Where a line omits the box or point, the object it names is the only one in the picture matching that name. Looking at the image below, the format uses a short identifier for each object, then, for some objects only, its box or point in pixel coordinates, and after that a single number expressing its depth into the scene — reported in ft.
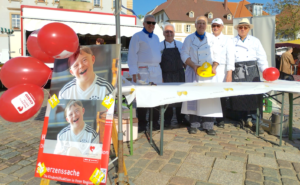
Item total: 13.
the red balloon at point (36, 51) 7.48
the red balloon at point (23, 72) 6.97
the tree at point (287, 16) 70.64
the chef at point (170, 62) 13.67
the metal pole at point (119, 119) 7.18
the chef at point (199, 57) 12.43
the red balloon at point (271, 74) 11.81
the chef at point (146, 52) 12.23
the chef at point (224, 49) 12.79
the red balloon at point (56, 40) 6.51
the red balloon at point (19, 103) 6.47
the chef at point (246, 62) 13.26
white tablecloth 8.85
